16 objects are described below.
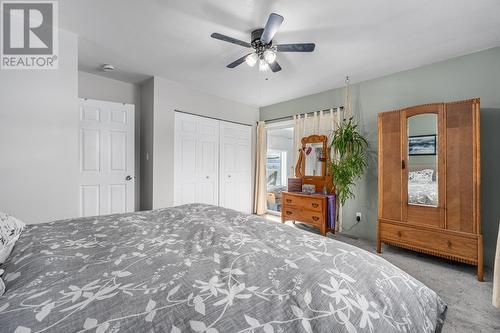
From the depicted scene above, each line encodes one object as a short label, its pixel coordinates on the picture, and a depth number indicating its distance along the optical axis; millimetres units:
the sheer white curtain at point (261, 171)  4945
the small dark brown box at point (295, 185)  4031
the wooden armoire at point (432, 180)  2254
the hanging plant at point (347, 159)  3221
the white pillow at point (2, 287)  686
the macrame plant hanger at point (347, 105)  3600
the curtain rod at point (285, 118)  3747
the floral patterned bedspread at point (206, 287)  605
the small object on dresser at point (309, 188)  3826
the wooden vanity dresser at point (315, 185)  3441
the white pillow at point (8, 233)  959
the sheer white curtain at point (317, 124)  3742
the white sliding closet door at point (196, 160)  3826
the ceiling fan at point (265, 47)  1953
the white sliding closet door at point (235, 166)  4508
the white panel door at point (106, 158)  3127
